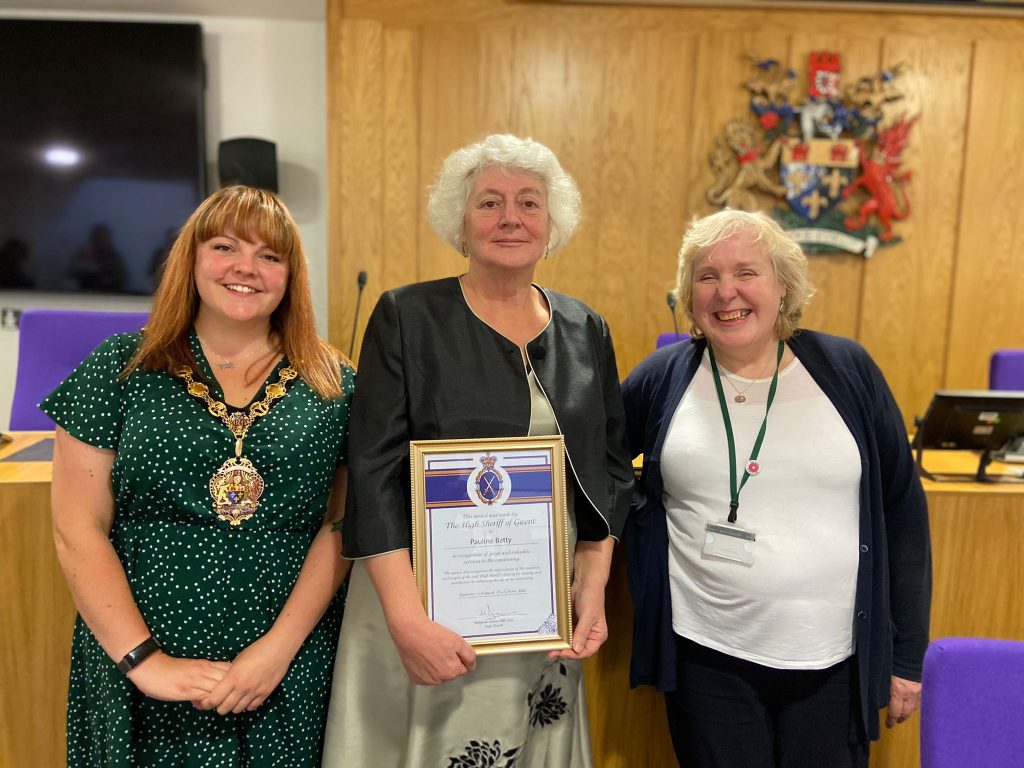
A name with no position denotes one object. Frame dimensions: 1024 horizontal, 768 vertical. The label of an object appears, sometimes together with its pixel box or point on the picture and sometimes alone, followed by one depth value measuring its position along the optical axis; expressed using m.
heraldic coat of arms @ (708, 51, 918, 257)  3.87
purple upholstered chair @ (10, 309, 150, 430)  2.72
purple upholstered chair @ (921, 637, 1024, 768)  0.95
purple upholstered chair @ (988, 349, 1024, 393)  2.91
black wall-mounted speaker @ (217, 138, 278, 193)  3.86
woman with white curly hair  1.24
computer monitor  2.03
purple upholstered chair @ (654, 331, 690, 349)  3.08
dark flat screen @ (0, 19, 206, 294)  3.97
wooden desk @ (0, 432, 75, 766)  1.67
